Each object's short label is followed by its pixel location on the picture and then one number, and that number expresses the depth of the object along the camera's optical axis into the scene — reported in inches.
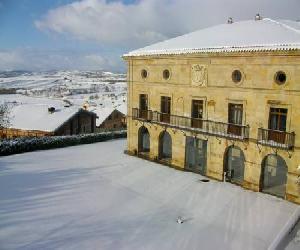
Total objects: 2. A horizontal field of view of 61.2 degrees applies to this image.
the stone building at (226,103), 600.6
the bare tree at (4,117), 1272.9
